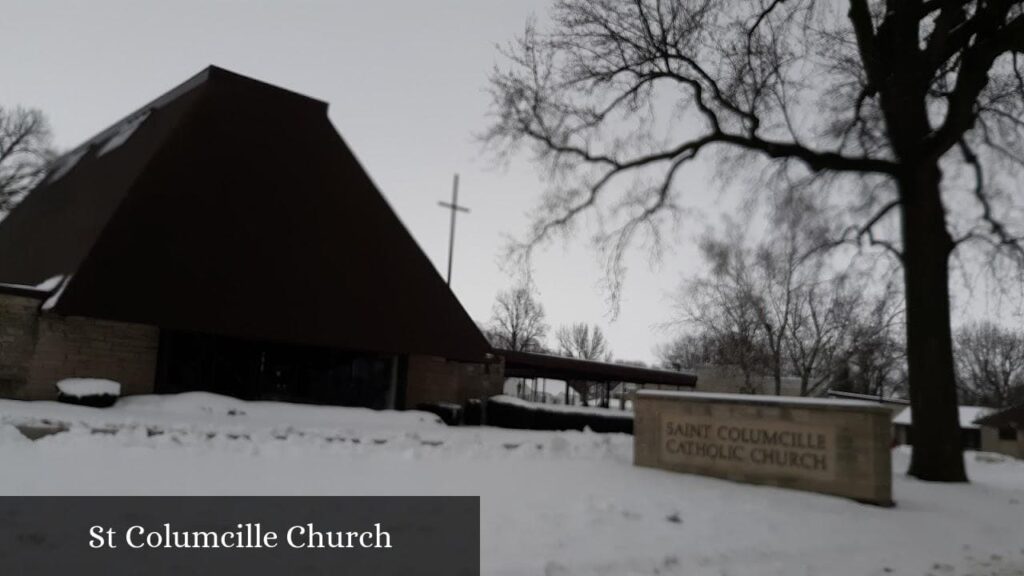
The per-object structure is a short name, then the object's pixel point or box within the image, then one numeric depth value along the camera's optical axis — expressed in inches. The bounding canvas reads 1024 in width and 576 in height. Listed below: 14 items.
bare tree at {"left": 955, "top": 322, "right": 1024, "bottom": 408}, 2817.4
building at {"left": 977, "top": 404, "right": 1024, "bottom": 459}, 1784.0
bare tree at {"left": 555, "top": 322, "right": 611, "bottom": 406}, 3348.9
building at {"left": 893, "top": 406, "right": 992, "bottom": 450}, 2103.8
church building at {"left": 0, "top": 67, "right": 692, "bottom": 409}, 581.3
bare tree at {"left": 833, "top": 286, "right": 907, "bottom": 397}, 1355.8
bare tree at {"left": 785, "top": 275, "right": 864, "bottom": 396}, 1389.0
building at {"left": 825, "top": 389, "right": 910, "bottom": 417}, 1645.8
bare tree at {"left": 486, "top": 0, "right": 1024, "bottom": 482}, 497.0
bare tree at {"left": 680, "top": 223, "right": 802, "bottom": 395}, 1375.5
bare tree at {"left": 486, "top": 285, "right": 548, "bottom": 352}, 2797.7
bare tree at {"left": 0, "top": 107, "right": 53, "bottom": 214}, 1651.1
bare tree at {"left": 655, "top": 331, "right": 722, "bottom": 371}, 1650.8
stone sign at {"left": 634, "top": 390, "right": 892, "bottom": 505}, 366.0
